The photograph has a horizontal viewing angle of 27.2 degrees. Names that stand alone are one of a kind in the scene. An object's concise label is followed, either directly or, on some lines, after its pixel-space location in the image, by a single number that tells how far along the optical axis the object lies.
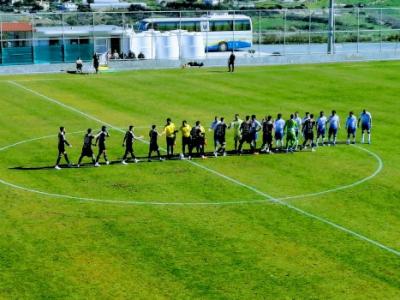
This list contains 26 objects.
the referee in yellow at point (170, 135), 36.53
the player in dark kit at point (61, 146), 34.75
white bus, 87.69
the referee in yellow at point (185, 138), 37.09
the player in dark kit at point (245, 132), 37.91
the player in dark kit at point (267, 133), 37.72
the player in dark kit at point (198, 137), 36.84
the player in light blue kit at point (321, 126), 39.22
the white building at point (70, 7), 136.46
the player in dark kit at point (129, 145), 35.50
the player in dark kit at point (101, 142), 35.16
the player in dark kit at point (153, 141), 35.88
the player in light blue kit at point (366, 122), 40.56
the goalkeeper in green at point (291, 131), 38.00
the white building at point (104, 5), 116.92
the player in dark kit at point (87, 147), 34.81
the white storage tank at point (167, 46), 79.50
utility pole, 76.66
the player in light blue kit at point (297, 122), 38.64
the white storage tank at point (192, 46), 80.31
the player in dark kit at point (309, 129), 38.47
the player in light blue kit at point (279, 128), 38.56
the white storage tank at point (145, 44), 79.25
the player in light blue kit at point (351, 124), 39.59
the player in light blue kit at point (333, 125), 39.34
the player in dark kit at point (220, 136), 37.41
